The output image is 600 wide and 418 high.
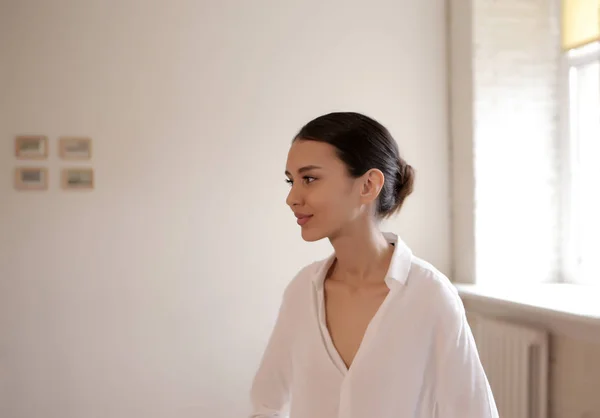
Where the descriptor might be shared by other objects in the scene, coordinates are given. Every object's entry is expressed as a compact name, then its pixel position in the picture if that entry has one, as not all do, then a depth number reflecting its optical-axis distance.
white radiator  2.47
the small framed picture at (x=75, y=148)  2.64
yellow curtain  2.77
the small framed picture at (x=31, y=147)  2.60
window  2.94
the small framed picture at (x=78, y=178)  2.65
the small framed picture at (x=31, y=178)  2.60
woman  1.19
